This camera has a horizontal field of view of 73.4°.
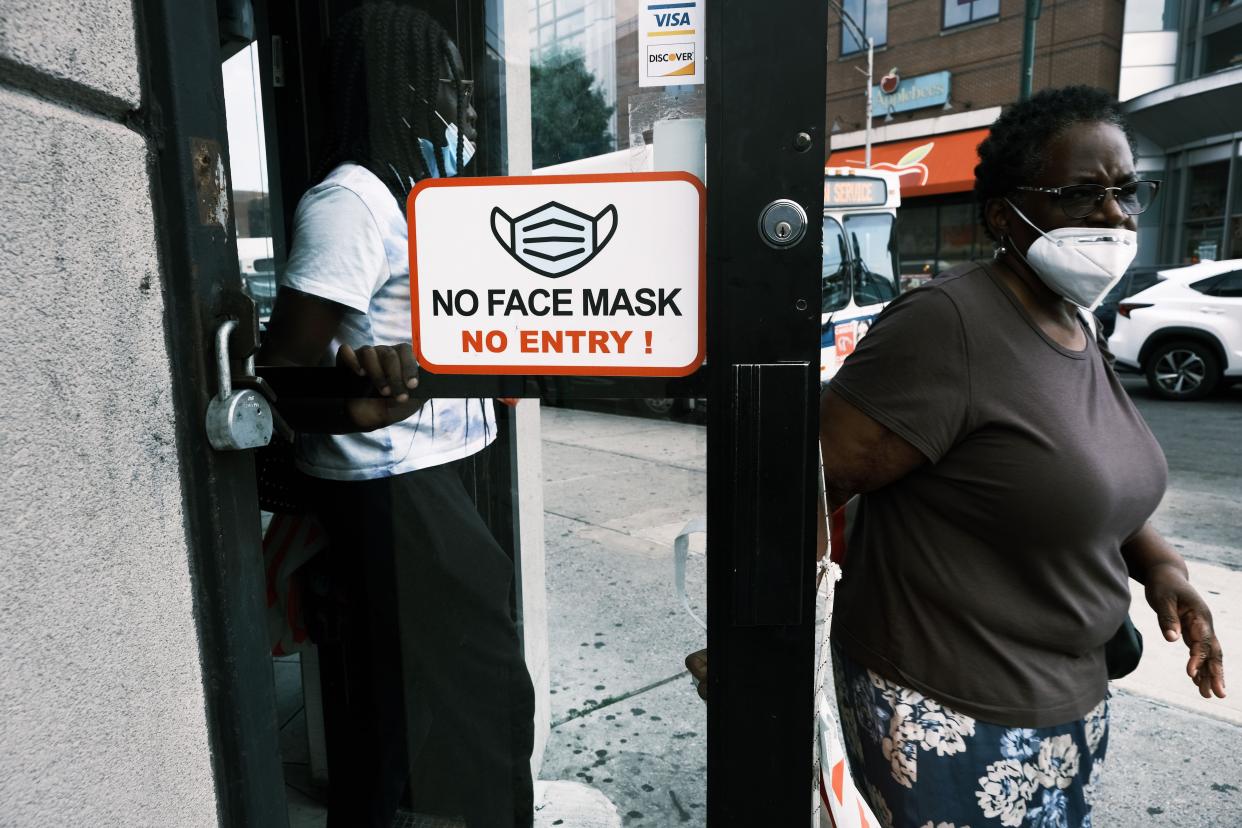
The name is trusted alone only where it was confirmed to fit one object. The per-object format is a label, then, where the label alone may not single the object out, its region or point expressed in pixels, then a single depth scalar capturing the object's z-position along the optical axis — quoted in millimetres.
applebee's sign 19889
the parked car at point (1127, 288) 12367
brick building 18516
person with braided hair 1436
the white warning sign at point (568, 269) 1046
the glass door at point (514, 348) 1023
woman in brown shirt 1529
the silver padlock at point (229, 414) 1065
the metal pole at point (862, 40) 16161
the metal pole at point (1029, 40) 9797
